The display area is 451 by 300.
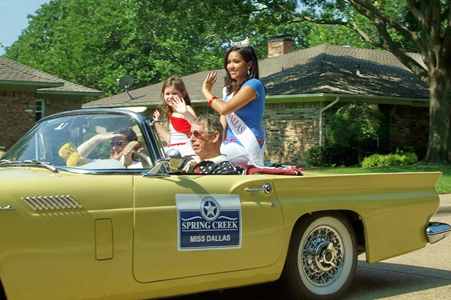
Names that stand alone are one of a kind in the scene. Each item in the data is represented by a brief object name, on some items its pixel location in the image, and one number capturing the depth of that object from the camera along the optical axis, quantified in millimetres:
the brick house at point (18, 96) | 24172
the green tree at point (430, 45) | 20906
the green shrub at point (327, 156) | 22875
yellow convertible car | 3850
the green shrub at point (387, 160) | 21670
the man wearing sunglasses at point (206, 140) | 5340
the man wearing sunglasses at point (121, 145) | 4641
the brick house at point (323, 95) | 23812
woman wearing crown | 5617
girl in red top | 6084
